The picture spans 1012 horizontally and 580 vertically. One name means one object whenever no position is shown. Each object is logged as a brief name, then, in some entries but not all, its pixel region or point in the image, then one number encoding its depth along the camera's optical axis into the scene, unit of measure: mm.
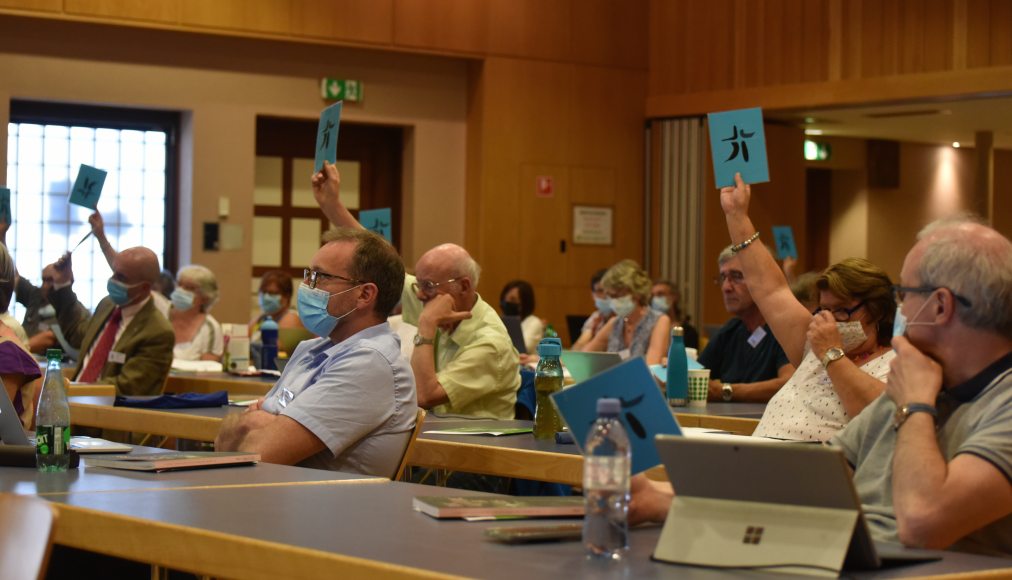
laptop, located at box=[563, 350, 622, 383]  4512
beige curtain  11219
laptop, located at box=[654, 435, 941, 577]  1770
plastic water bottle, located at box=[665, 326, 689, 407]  4633
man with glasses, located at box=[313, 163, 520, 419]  4492
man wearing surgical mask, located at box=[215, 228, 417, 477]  3094
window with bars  9891
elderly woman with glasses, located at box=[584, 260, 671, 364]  7438
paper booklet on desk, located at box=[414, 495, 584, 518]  2143
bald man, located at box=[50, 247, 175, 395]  5625
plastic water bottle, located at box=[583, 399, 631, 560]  1849
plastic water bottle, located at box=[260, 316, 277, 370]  6598
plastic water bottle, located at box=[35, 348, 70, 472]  2691
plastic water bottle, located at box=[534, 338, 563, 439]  3543
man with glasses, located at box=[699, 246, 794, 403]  4973
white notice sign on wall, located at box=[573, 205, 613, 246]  11391
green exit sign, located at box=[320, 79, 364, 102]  10516
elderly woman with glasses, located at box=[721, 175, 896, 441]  3191
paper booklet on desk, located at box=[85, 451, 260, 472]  2729
